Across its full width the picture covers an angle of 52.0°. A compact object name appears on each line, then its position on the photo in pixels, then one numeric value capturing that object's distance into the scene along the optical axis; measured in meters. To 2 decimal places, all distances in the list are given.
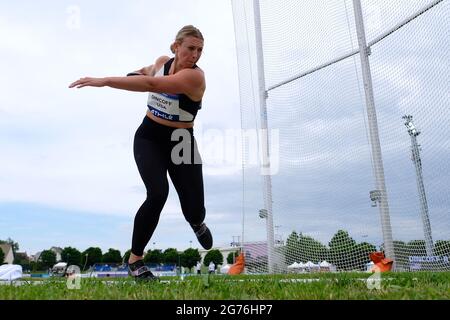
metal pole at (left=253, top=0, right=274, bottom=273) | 10.70
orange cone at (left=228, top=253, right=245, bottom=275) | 10.71
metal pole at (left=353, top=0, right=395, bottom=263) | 8.00
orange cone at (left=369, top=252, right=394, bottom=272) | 7.16
